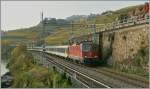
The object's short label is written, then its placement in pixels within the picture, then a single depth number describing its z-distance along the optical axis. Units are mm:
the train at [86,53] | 30688
